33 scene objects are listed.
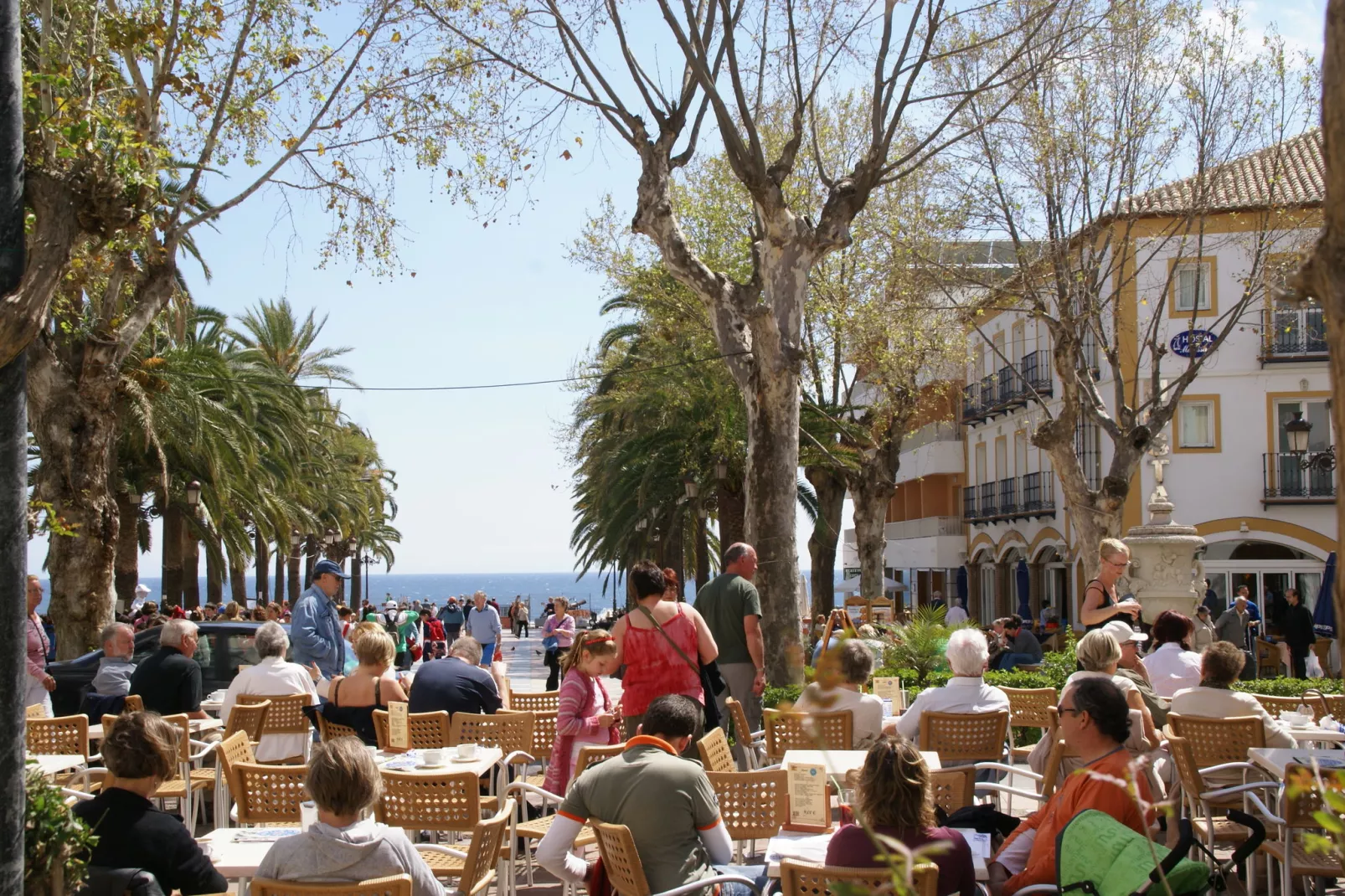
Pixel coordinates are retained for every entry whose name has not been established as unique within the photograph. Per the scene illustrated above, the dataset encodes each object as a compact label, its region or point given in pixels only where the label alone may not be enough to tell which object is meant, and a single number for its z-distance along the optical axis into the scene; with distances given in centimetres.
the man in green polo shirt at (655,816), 499
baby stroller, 408
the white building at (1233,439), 3180
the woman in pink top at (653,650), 828
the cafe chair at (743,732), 825
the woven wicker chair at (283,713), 941
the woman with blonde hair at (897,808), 438
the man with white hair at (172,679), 977
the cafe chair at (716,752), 667
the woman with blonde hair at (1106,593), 918
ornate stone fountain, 1872
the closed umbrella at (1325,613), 2158
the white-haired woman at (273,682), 946
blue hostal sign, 3097
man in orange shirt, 511
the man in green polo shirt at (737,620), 974
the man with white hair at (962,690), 779
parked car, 1445
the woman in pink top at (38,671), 1082
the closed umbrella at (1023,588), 3953
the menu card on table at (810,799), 541
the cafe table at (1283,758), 650
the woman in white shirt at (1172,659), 917
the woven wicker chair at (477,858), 486
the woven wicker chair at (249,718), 891
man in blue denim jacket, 1089
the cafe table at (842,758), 659
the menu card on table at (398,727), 788
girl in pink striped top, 793
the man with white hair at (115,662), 1023
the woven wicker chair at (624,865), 479
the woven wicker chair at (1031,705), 984
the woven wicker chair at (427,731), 848
